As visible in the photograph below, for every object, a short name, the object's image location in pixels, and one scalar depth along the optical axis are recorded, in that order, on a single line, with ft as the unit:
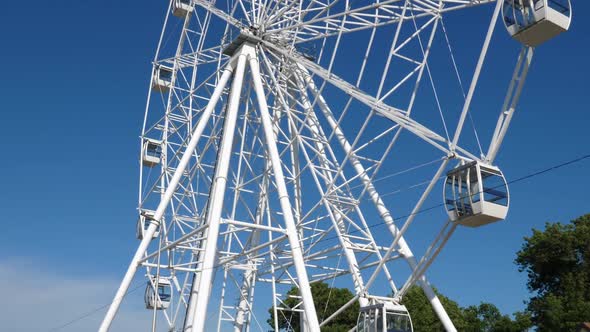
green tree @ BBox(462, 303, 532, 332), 126.21
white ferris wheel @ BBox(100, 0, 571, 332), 51.01
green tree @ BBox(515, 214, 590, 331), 114.42
